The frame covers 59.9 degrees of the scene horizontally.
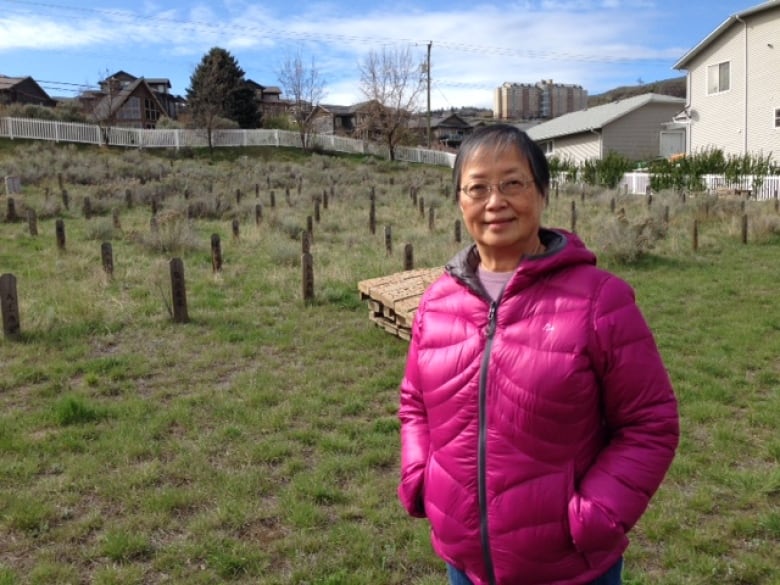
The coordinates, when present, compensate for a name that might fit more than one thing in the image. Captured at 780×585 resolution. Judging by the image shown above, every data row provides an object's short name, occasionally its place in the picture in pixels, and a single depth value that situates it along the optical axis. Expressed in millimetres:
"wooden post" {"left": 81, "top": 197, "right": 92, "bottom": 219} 18000
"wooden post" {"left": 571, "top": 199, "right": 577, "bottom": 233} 15836
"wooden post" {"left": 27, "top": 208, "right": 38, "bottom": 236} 14441
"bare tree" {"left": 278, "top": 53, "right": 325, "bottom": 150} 47656
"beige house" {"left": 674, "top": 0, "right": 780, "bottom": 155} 30125
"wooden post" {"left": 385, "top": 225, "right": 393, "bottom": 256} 12695
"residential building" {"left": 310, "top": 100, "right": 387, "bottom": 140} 74306
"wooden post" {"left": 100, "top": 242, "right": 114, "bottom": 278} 10258
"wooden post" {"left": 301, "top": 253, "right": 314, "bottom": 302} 9398
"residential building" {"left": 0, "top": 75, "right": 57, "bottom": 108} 55800
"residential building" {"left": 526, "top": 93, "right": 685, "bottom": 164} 42781
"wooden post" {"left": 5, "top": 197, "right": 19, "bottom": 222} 16453
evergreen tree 50875
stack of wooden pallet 7520
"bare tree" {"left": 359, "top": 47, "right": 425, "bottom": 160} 53094
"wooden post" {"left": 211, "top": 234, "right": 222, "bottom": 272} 10781
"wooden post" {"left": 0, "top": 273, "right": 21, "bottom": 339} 7297
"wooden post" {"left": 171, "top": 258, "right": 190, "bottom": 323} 8102
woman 1742
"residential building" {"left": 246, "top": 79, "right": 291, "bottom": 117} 71381
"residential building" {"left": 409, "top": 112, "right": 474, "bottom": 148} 71106
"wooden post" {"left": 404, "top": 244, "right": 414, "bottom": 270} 10352
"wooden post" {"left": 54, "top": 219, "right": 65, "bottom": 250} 12586
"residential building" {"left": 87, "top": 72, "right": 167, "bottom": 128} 45781
